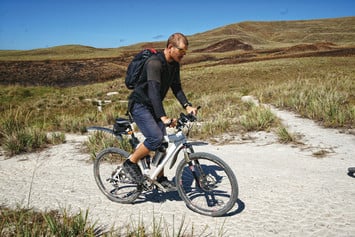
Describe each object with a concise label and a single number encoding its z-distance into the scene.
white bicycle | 3.81
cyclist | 3.70
